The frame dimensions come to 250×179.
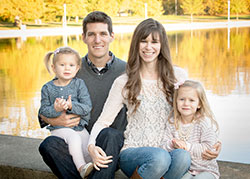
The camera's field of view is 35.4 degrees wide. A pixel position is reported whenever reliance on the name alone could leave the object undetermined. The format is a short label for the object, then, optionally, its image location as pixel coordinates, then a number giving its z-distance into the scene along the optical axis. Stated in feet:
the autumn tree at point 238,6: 142.72
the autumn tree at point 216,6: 143.33
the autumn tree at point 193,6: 143.84
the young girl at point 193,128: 6.74
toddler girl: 7.57
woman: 6.98
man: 8.18
